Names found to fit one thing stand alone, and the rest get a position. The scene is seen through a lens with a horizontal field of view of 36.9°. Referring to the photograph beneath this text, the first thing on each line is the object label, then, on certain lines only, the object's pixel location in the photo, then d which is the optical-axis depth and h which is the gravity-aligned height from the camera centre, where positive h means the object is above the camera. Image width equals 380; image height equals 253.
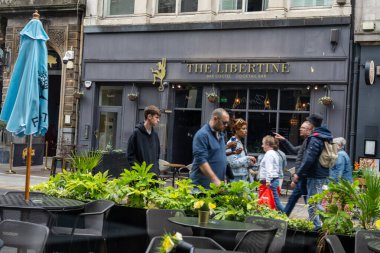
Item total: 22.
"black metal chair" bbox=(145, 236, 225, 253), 4.62 -0.92
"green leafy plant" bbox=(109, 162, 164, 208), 7.07 -0.76
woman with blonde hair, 10.38 -0.61
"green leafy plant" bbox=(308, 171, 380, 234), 5.60 -0.67
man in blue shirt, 6.92 -0.26
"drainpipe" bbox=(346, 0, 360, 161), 16.94 +0.94
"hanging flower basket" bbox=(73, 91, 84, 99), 21.17 +1.13
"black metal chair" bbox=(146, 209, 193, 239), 5.96 -0.99
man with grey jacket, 9.26 -0.84
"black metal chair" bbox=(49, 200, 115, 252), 6.66 -1.25
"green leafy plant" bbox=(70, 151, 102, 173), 8.10 -0.55
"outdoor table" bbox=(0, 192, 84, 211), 6.43 -0.95
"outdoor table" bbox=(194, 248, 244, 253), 4.44 -0.94
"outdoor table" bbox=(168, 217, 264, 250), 5.25 -0.91
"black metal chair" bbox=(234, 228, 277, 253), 5.10 -0.97
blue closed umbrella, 7.23 +0.42
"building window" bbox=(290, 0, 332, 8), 17.59 +4.18
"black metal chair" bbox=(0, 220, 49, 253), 4.41 -0.90
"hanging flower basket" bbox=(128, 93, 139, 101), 20.11 +1.10
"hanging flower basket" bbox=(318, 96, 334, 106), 16.75 +1.09
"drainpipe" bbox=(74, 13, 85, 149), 21.47 +1.65
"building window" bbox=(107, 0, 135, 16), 20.92 +4.44
